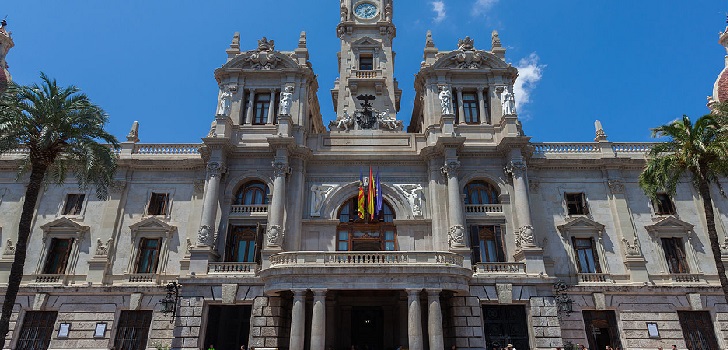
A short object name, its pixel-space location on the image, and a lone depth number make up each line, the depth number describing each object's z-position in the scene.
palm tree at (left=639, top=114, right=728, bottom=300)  22.00
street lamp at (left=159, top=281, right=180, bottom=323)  24.53
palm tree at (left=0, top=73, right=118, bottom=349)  19.83
